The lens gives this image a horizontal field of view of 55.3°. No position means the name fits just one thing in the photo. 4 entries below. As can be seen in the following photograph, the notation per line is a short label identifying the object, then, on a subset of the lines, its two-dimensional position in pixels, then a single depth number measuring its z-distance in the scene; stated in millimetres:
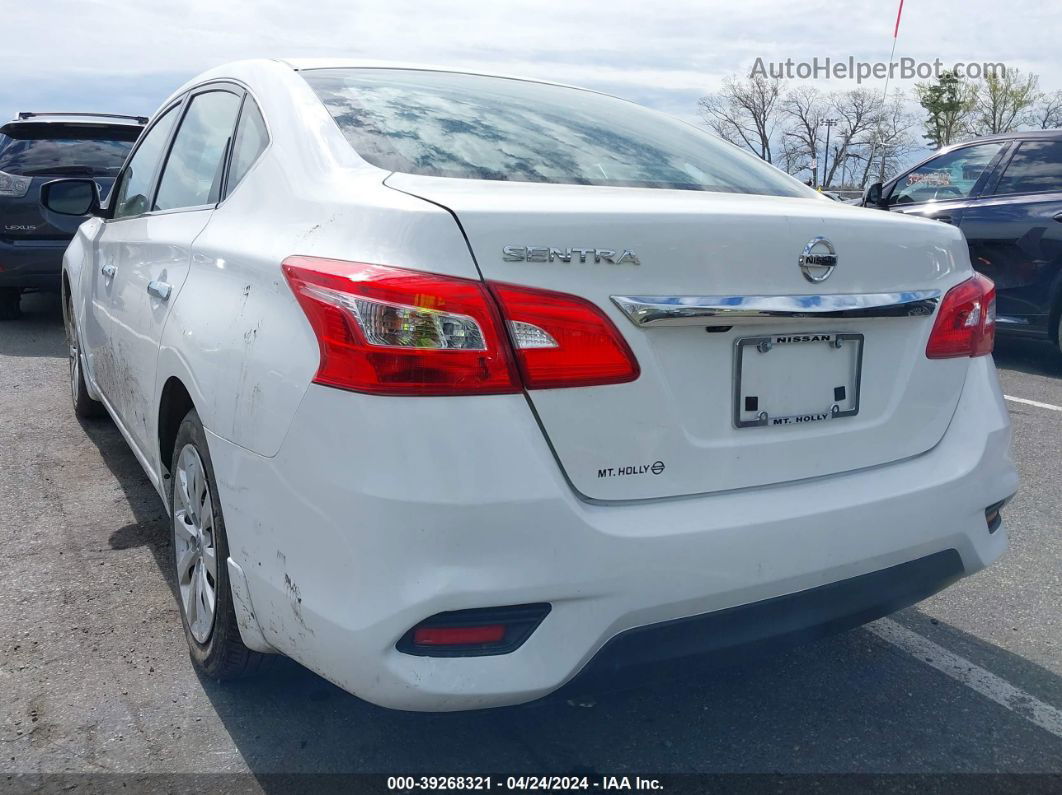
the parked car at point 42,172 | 8086
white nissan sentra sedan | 1823
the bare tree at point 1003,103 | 49719
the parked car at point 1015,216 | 7059
